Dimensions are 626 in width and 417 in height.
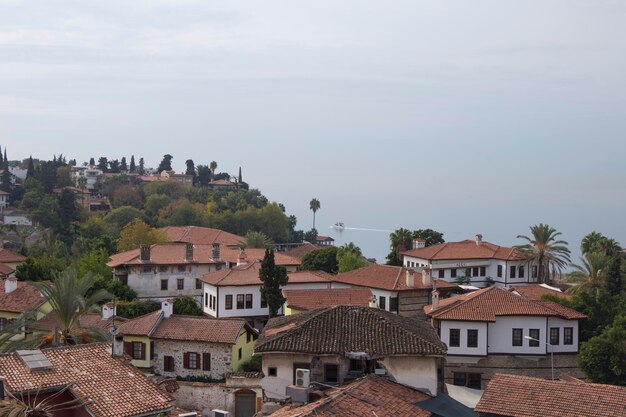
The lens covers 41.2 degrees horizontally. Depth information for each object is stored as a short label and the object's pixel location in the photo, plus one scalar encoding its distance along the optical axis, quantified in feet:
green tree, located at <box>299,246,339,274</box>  227.40
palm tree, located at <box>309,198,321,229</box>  477.36
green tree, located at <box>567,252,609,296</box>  172.55
